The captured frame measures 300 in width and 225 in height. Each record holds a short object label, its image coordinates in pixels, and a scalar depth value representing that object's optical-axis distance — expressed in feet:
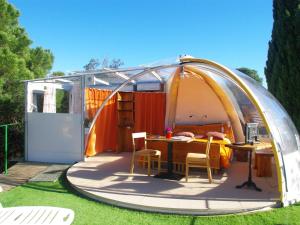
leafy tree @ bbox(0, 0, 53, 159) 32.27
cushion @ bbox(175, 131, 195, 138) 27.64
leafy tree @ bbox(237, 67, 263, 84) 145.07
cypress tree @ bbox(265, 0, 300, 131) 33.42
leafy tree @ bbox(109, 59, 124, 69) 167.40
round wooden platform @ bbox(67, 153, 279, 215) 17.20
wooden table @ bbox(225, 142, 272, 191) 20.52
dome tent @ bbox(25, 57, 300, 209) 19.20
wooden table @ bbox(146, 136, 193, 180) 23.85
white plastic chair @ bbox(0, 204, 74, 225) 11.09
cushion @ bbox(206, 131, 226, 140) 27.76
